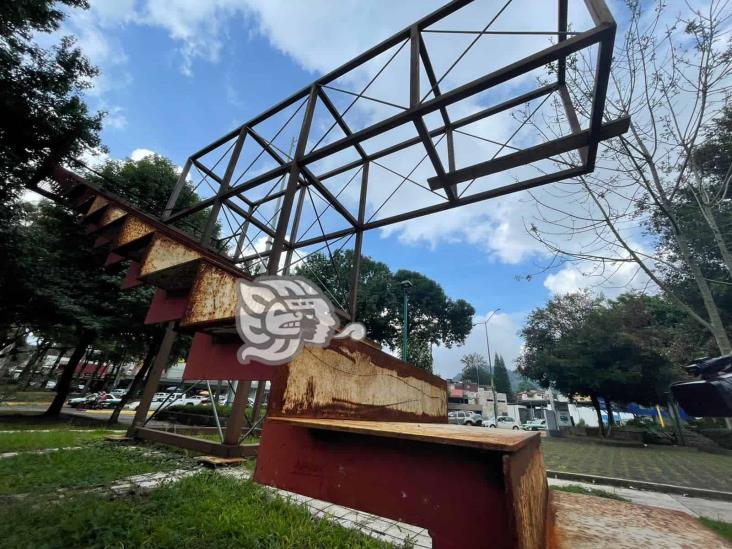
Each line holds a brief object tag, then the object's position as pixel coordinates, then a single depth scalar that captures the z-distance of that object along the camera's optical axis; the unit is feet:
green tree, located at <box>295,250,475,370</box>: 78.95
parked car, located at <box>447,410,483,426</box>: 94.34
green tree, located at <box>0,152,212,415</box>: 34.58
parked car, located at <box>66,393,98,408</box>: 85.25
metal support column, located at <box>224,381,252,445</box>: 14.23
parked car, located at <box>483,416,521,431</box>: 109.52
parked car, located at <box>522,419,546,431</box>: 116.46
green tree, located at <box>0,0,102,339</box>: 23.88
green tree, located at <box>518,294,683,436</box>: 60.59
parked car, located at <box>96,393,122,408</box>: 89.03
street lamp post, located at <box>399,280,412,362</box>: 47.73
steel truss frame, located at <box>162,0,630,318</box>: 10.64
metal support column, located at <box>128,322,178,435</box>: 18.50
